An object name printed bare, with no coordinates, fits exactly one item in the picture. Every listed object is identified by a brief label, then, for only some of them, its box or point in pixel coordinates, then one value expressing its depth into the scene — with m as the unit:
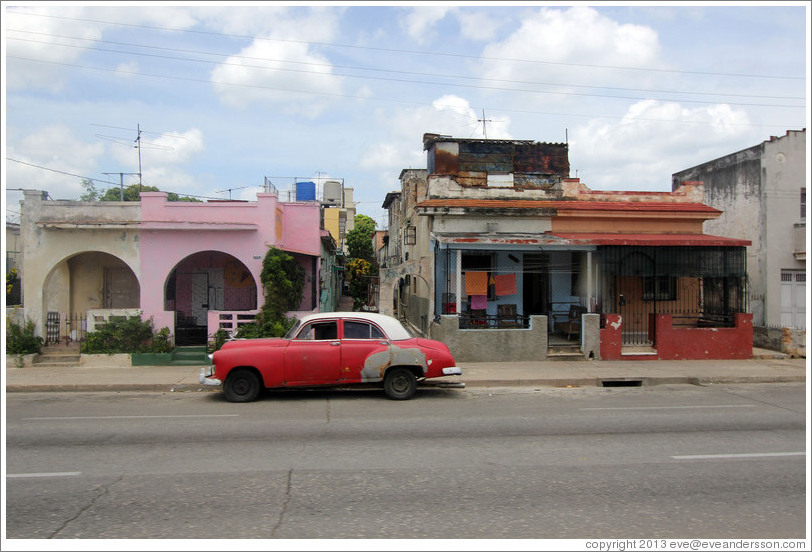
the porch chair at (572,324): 17.55
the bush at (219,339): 15.98
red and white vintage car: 10.97
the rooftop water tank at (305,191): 29.64
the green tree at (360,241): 41.28
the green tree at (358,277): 34.50
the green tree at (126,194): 38.73
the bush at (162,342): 15.77
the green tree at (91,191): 42.95
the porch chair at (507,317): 16.79
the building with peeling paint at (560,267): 16.34
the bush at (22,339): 15.32
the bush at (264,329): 15.79
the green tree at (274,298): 15.88
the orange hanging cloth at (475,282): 17.47
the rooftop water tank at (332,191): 43.00
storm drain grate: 13.88
